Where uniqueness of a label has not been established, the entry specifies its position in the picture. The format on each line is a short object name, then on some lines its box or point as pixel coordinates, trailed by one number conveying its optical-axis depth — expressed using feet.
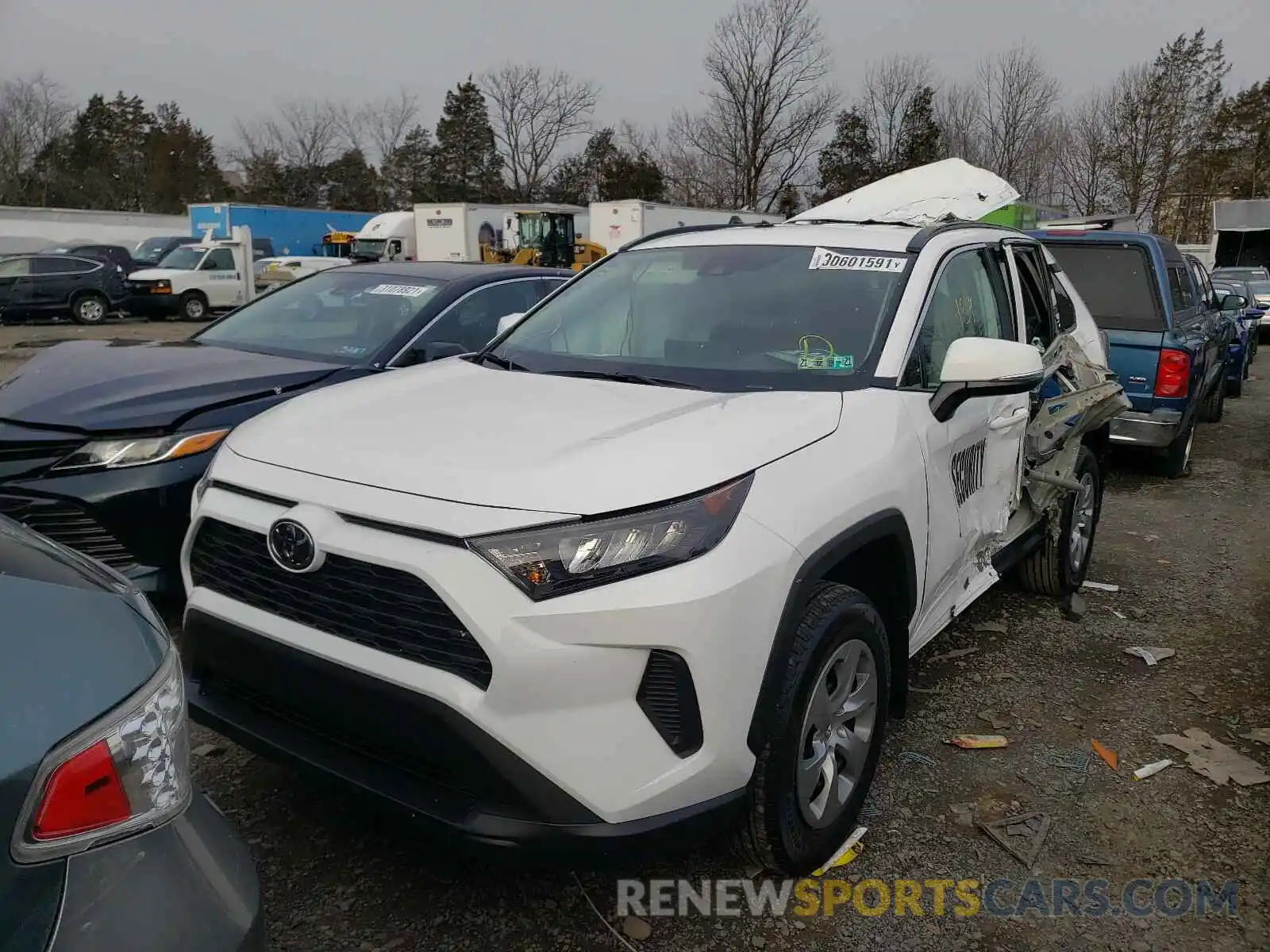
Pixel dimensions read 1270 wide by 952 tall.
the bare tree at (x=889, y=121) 152.15
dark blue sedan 12.26
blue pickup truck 23.44
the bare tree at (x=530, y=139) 191.62
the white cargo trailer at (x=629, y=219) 97.04
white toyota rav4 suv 6.77
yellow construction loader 102.37
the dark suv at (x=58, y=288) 68.90
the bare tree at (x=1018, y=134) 136.98
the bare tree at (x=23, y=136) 190.19
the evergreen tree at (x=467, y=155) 199.62
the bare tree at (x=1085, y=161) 133.59
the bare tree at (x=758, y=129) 146.82
